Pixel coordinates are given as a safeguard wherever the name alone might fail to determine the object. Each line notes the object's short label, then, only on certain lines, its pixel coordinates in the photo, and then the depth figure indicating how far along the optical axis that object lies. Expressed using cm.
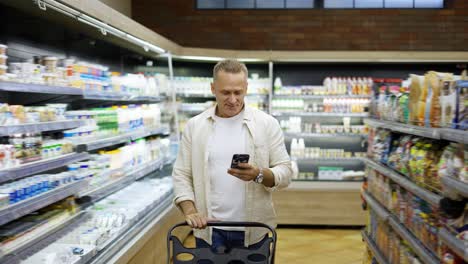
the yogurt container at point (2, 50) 283
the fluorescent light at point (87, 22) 365
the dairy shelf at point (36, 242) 294
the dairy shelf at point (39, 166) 273
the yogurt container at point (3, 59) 282
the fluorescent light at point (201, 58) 730
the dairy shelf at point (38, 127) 276
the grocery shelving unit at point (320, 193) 749
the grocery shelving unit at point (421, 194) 245
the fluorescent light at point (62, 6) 310
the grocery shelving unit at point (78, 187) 294
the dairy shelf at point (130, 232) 373
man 289
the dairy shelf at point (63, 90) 283
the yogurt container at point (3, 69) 280
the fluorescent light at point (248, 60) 763
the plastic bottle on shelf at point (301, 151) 794
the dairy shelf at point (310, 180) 778
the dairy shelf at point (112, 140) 389
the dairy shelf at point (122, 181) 409
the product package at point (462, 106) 260
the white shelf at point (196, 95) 761
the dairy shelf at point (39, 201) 270
